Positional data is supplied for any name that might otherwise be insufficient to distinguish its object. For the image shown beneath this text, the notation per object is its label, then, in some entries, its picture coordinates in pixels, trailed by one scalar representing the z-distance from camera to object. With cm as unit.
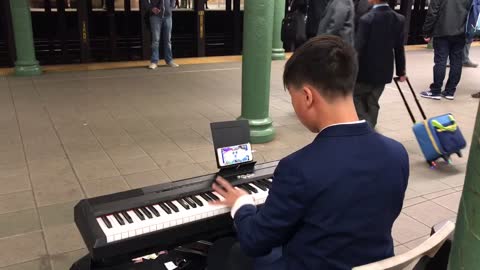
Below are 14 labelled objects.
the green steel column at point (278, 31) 872
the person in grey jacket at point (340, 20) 455
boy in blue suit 134
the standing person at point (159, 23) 807
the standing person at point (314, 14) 515
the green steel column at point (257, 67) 452
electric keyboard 162
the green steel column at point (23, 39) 745
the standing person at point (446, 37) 610
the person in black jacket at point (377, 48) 420
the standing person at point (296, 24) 511
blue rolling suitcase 402
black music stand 202
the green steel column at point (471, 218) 92
